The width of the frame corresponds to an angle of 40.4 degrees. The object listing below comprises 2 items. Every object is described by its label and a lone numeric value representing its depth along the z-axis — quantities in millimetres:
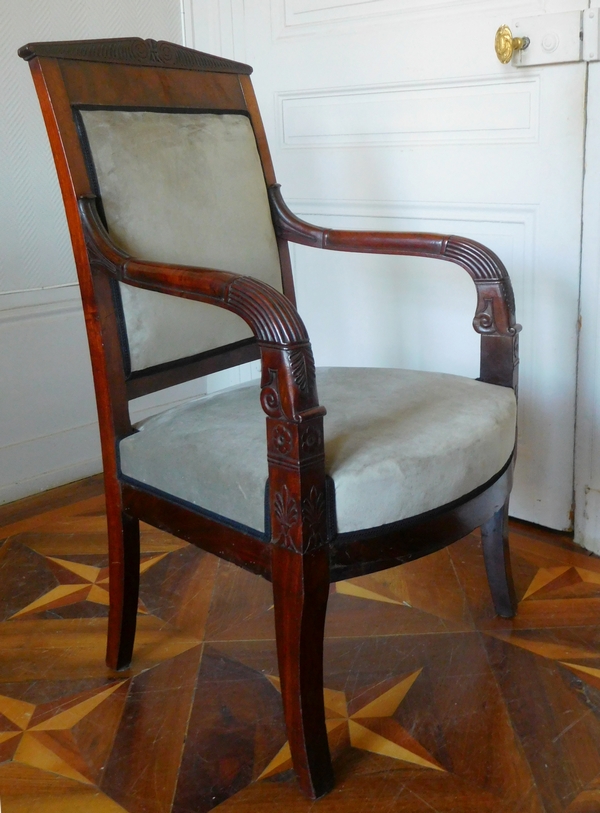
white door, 1649
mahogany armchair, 976
